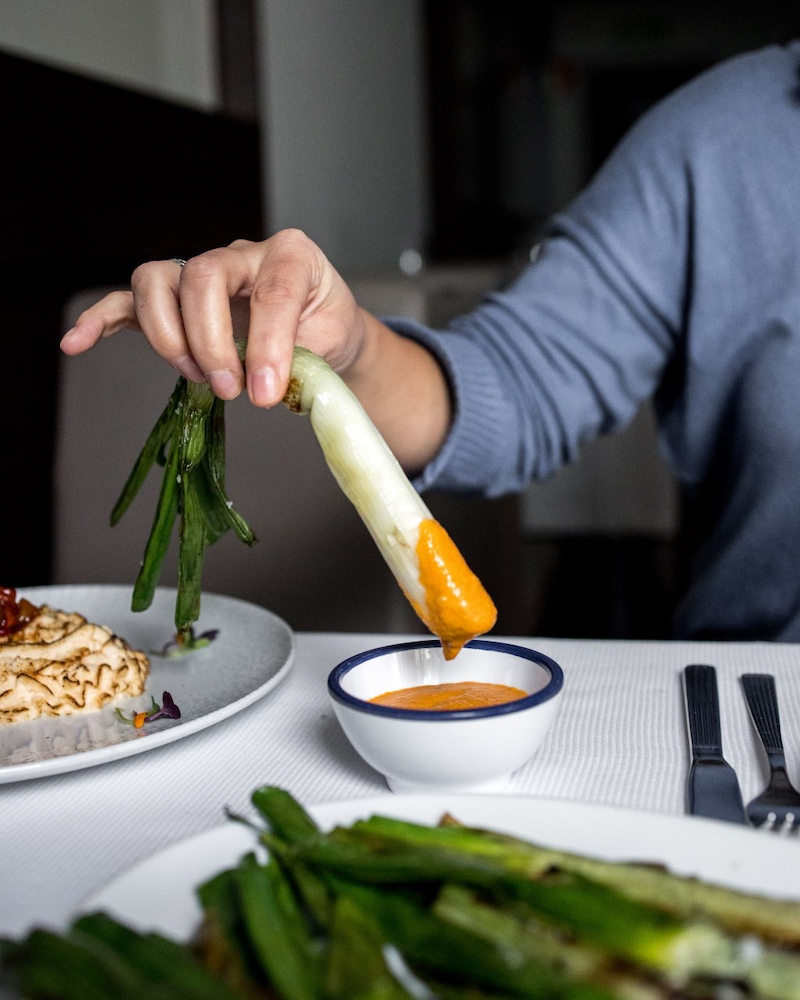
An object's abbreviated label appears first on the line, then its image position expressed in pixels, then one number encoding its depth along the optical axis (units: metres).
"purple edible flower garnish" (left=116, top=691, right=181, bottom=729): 0.71
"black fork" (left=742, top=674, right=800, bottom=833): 0.55
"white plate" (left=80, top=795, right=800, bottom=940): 0.44
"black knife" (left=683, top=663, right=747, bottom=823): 0.57
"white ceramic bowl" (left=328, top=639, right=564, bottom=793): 0.57
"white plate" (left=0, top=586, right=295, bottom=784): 0.65
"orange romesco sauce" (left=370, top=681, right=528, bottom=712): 0.64
